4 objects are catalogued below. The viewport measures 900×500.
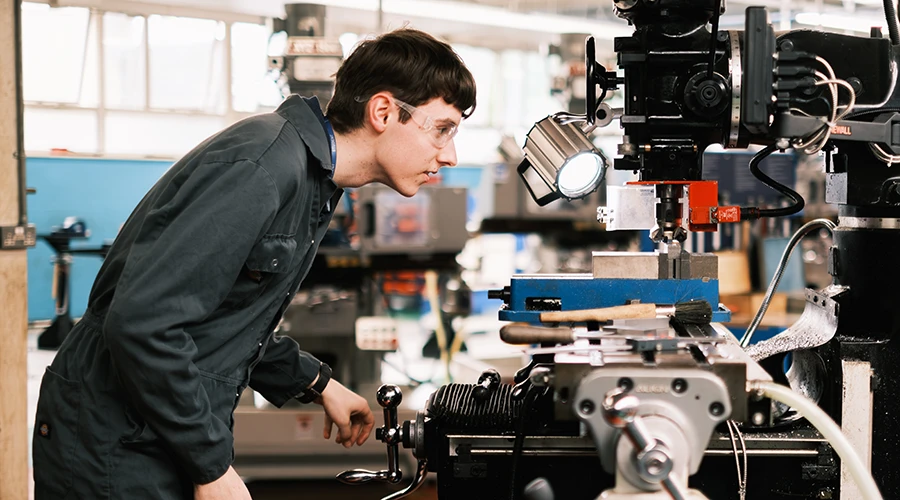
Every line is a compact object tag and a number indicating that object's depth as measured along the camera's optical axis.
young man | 1.20
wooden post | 2.96
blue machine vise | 1.50
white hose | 1.08
